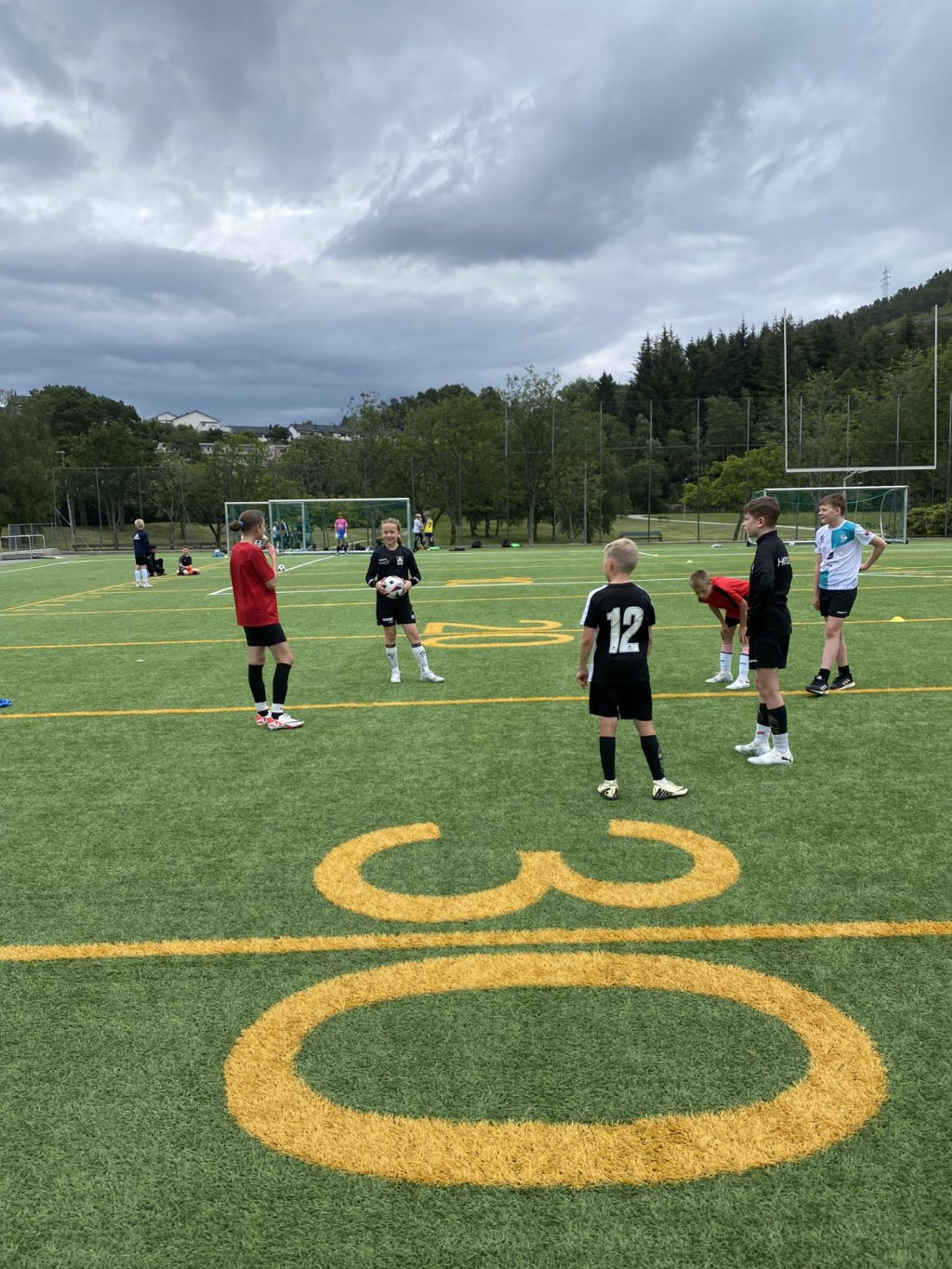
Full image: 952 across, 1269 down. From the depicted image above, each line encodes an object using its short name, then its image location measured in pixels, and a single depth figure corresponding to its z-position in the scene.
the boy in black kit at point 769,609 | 5.88
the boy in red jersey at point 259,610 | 7.30
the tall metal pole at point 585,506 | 45.23
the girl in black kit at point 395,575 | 8.92
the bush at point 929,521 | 43.66
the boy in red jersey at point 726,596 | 7.64
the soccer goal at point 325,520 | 37.06
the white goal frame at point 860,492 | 34.03
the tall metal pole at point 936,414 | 45.35
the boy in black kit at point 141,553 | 21.97
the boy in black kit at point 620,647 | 5.12
